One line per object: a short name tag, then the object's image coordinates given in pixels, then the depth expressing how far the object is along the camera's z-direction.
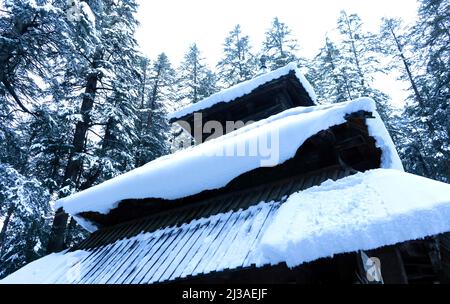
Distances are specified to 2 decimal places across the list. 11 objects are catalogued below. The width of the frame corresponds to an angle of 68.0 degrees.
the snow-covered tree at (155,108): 23.03
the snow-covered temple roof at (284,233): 3.57
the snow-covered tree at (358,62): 25.12
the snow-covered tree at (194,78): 28.14
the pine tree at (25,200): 9.72
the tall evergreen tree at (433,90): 20.75
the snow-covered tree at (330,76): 25.34
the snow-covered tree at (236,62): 27.41
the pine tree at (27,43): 9.96
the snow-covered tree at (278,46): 26.69
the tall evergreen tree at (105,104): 14.95
